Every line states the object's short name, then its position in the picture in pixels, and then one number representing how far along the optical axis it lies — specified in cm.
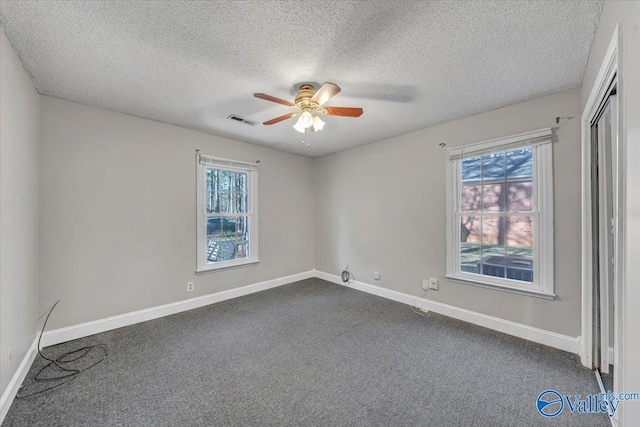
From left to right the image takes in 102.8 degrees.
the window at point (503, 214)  250
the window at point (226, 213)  355
